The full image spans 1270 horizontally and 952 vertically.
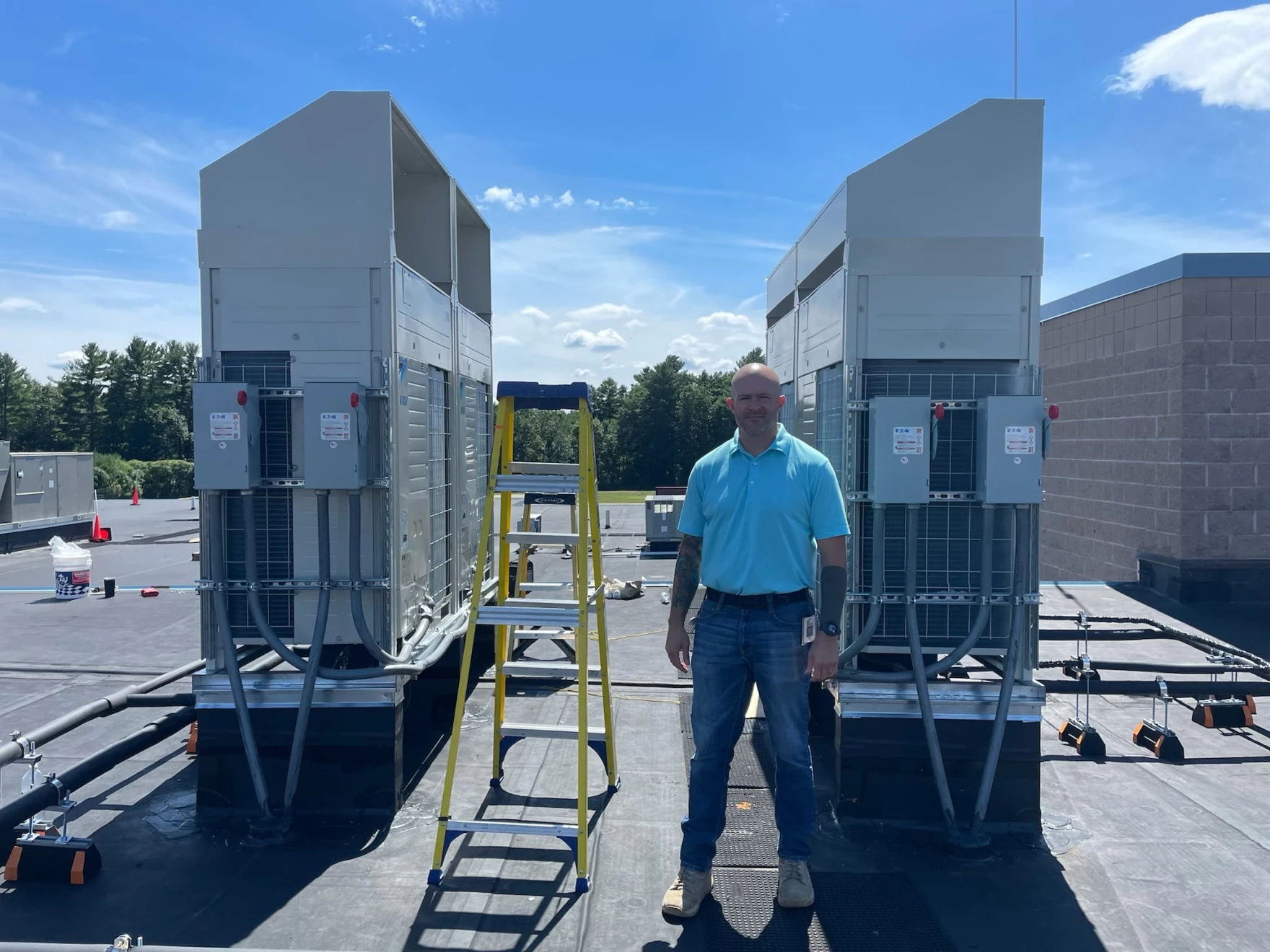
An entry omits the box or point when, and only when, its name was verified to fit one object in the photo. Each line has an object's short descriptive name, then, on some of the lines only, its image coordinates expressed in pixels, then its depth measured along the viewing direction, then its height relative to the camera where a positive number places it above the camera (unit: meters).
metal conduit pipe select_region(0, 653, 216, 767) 4.12 -1.42
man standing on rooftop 3.52 -0.65
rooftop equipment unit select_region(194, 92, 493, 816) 4.33 +0.00
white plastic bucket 10.98 -1.46
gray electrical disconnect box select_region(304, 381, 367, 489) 4.29 +0.08
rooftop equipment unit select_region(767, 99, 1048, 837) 4.30 +0.05
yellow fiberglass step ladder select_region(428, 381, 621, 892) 3.87 -0.76
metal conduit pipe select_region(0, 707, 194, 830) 3.91 -1.56
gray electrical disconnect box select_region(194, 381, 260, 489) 4.27 +0.07
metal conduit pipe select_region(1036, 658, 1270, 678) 6.19 -1.54
